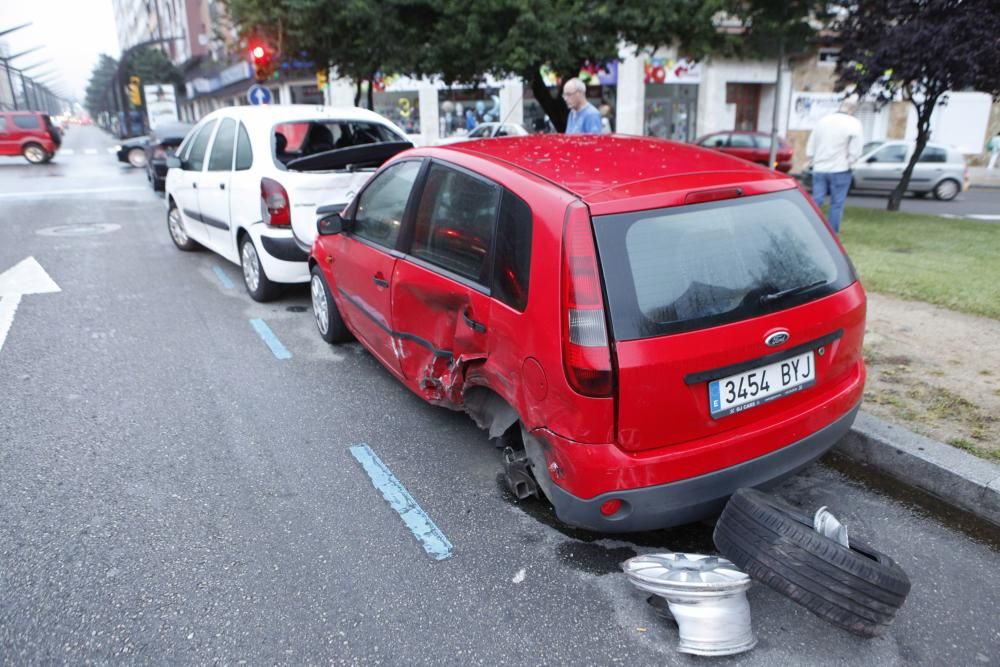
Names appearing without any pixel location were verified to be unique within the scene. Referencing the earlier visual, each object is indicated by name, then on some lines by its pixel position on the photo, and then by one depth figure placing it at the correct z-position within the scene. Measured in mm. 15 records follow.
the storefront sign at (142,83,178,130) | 41406
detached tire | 2250
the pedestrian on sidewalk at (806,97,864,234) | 8586
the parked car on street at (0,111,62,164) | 26984
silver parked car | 16844
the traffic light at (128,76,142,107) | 44812
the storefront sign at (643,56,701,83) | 29172
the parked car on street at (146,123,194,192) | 14656
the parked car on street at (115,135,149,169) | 24656
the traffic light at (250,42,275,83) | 12891
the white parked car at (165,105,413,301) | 5980
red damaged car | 2465
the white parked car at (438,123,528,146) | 22234
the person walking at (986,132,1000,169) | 24933
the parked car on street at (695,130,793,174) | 20094
